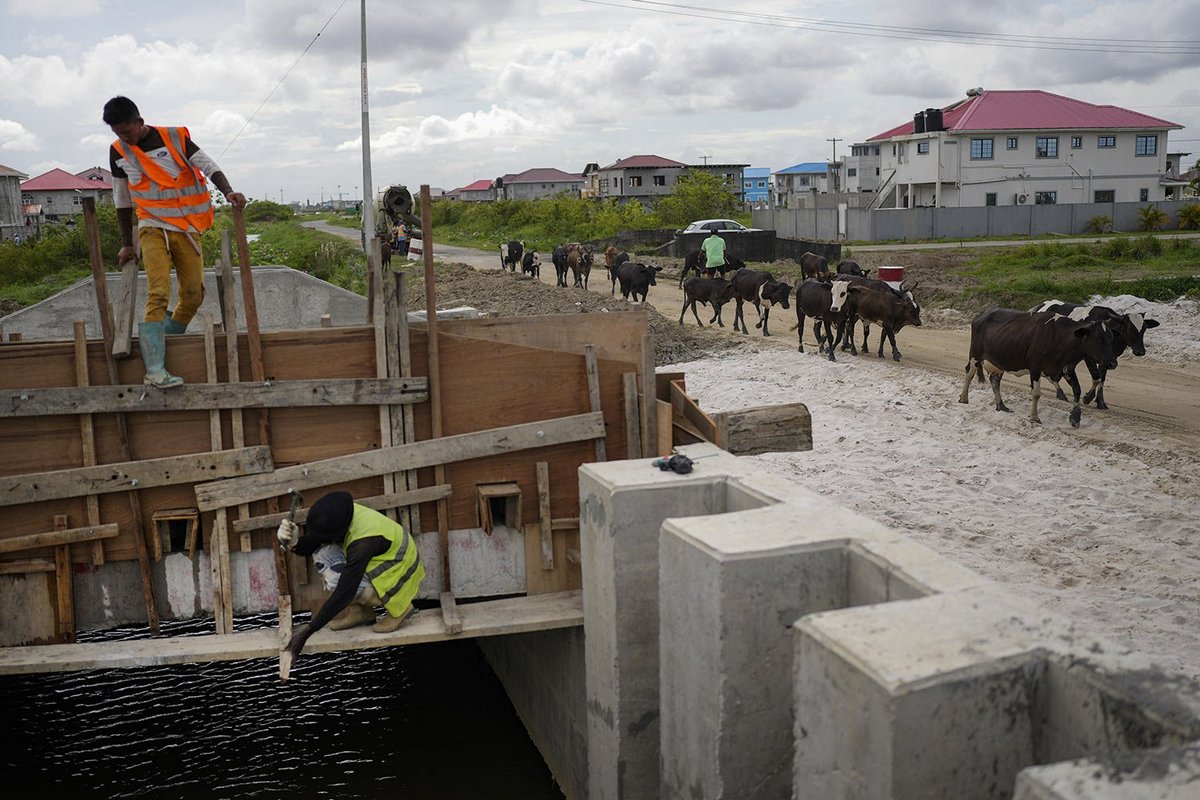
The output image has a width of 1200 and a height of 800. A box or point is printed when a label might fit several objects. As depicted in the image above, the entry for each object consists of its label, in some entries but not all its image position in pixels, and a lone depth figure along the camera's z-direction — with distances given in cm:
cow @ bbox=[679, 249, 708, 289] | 3050
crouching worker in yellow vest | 654
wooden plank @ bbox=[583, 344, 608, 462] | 757
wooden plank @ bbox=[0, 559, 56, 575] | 684
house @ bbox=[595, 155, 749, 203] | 9781
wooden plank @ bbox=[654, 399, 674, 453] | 743
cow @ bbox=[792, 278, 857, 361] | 2062
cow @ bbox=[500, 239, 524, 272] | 3966
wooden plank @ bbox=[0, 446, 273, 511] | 674
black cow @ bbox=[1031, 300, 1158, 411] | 1538
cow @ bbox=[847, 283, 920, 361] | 2034
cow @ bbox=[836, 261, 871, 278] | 2699
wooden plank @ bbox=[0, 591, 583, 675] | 656
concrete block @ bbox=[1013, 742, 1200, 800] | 309
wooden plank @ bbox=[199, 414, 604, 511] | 697
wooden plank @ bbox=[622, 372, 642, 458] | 762
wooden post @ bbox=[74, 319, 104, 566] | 681
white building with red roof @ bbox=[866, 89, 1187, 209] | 5497
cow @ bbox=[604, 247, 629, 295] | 3175
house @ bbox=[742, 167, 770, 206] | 13812
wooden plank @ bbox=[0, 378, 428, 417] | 672
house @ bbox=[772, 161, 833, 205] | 11174
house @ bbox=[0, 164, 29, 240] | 8059
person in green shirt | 2700
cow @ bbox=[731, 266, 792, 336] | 2445
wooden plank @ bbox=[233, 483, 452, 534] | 703
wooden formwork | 685
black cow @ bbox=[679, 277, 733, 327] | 2572
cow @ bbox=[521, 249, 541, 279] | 3747
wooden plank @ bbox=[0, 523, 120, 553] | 680
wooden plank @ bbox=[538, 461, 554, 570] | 749
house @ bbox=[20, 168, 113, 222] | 10619
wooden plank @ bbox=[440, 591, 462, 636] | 691
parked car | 4552
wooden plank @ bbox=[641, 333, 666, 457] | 760
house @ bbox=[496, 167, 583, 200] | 13150
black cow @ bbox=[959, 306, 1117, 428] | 1483
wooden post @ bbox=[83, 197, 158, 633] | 690
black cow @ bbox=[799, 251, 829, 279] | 2834
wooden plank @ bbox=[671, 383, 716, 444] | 765
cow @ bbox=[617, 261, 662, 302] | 2927
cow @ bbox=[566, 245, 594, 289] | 3388
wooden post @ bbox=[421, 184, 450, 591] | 722
